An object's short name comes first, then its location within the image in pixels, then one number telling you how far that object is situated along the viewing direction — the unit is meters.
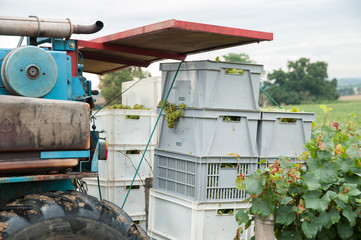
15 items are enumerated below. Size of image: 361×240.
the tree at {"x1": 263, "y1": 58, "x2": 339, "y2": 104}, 63.88
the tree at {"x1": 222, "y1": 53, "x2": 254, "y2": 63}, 79.18
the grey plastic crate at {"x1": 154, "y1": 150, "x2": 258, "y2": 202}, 4.54
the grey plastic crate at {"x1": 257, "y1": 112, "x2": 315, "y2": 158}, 4.87
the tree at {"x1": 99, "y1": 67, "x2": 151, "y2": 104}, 38.03
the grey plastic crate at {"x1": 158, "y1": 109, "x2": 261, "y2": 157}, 4.56
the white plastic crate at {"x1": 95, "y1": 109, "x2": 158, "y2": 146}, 6.18
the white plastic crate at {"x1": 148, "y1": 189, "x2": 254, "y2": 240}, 4.52
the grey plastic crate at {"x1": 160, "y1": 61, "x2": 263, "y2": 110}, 4.58
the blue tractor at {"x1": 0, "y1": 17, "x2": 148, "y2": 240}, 2.72
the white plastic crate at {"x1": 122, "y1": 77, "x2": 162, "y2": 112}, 6.88
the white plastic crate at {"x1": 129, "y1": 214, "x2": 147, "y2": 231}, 6.15
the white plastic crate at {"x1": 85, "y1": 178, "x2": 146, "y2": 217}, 6.12
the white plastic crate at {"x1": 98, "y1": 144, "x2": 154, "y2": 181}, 6.16
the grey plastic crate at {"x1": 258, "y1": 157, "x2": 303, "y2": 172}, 4.87
